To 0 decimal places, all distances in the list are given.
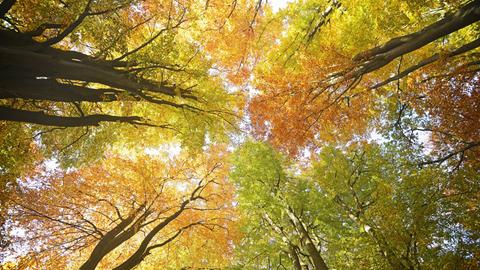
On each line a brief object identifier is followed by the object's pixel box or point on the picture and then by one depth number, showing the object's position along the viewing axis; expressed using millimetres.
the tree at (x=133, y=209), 8961
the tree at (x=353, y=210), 7312
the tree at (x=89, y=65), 5199
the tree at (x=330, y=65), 6242
